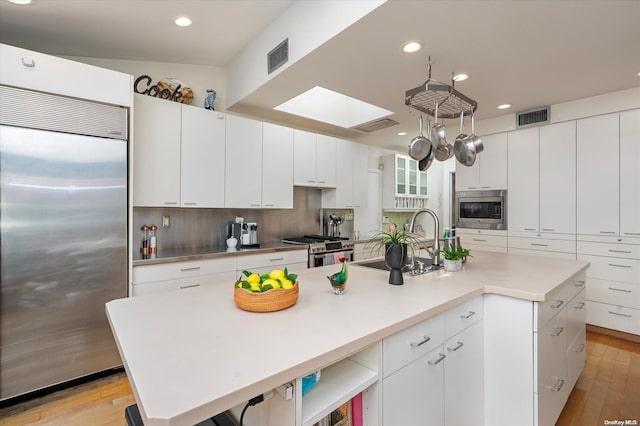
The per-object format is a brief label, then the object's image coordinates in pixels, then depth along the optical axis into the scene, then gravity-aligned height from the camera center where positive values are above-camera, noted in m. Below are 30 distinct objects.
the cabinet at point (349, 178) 4.34 +0.51
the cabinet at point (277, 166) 3.54 +0.55
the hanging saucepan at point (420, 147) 2.35 +0.51
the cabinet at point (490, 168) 4.14 +0.64
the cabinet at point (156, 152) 2.68 +0.55
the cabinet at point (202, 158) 2.95 +0.54
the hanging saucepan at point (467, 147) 2.35 +0.51
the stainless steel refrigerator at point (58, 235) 1.99 -0.15
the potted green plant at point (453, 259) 2.12 -0.32
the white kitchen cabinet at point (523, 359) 1.54 -0.77
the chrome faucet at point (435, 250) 2.22 -0.27
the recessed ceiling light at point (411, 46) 2.20 +1.22
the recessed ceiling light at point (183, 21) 2.39 +1.52
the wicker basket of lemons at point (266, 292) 1.26 -0.33
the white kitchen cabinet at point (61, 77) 1.96 +0.94
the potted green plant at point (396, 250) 1.70 -0.21
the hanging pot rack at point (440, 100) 2.03 +0.84
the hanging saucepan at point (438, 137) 2.35 +0.58
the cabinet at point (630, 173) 3.16 +0.42
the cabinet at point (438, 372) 1.18 -0.70
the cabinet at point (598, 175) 3.29 +0.42
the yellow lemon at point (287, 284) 1.33 -0.31
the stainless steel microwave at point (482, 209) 4.14 +0.06
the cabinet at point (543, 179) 3.60 +0.42
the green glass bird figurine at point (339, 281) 1.51 -0.33
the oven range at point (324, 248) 3.63 -0.43
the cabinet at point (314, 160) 3.86 +0.70
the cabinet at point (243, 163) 3.25 +0.55
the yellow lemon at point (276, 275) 1.38 -0.28
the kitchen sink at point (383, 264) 2.12 -0.39
